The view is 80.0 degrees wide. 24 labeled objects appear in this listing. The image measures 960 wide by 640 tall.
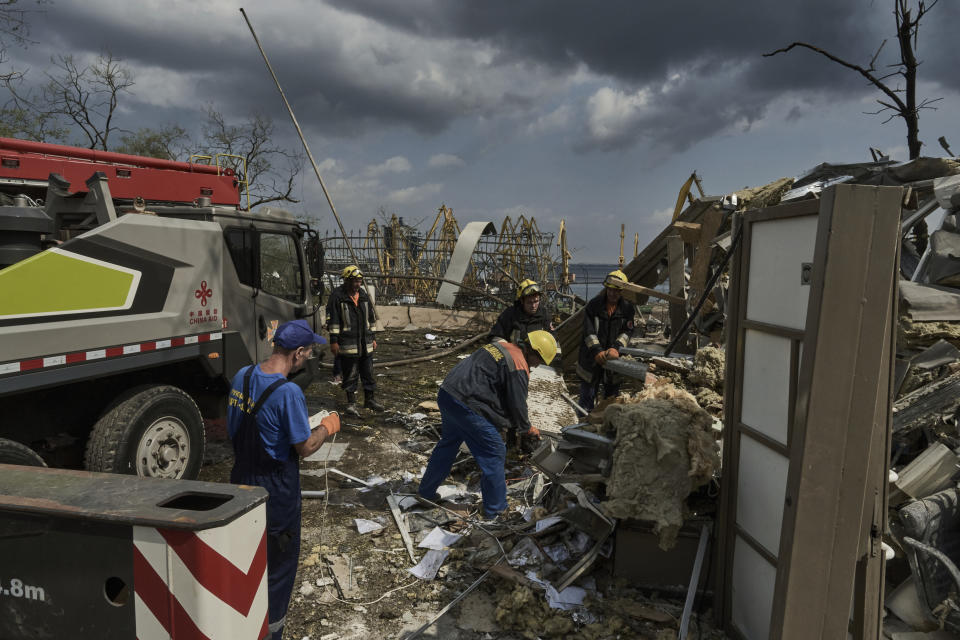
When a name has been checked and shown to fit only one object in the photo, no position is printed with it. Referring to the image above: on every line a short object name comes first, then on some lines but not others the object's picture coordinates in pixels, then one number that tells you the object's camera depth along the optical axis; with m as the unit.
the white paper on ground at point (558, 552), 3.77
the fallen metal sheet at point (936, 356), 3.84
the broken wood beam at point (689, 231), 7.75
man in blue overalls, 2.82
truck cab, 3.65
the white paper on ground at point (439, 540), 4.19
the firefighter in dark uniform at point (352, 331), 7.19
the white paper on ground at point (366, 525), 4.42
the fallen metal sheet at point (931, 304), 3.95
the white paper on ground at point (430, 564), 3.85
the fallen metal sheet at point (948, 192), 4.63
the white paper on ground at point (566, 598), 3.41
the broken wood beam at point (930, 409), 3.57
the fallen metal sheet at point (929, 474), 3.18
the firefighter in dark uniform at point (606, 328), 6.36
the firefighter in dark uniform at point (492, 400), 4.32
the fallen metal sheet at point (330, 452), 5.91
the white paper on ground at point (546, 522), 3.97
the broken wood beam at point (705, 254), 7.34
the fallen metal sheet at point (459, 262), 16.39
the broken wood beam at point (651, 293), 6.29
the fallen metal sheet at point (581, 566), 3.50
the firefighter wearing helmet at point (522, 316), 6.07
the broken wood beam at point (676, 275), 8.34
